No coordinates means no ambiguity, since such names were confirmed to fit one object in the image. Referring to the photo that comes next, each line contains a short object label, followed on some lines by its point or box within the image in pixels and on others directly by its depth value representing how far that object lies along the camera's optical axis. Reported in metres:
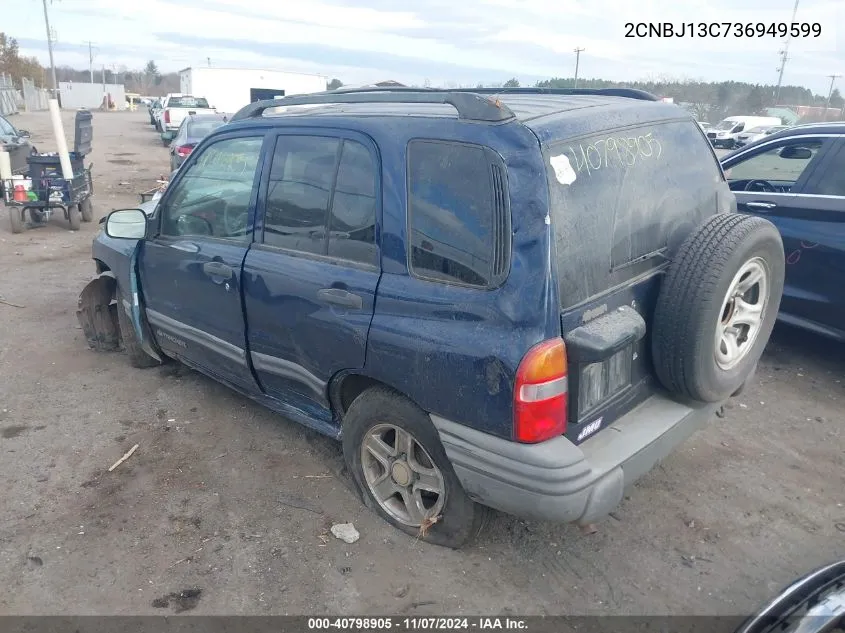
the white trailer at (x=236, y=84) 37.88
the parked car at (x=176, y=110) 23.58
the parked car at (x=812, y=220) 4.57
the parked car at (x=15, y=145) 11.69
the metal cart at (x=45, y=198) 9.48
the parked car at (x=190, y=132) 13.07
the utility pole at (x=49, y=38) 37.88
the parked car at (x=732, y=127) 21.64
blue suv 2.42
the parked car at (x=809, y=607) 1.85
